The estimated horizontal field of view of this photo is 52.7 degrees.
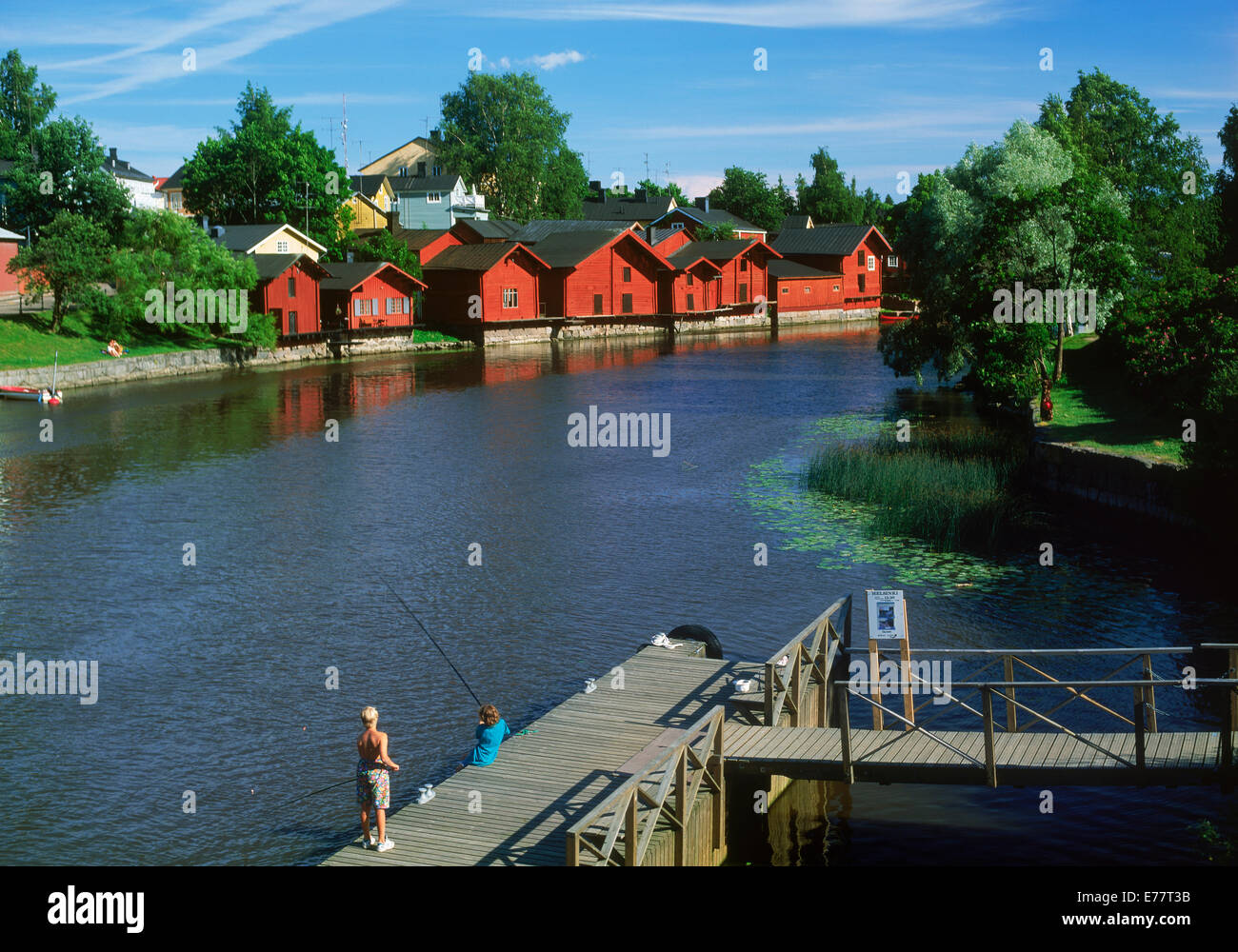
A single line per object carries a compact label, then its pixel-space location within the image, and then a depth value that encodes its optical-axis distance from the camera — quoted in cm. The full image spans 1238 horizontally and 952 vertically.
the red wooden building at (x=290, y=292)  7319
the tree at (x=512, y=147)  13375
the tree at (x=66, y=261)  6238
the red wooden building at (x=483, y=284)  8806
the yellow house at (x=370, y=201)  11206
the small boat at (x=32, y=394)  5266
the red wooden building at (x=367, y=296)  7982
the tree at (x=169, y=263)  6538
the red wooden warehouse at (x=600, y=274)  9431
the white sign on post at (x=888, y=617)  1641
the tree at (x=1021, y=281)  4019
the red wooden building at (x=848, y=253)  11631
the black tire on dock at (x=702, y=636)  2012
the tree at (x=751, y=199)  14575
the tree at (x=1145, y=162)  5931
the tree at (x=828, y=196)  15862
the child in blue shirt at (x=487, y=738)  1522
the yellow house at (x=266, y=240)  7906
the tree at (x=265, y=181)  9631
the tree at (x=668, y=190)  16200
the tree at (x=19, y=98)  11388
